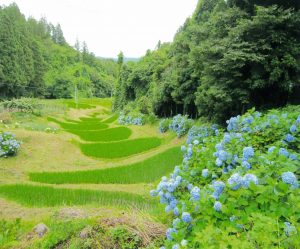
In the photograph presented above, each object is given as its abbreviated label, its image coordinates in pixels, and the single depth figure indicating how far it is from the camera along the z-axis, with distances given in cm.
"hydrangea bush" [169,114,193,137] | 1781
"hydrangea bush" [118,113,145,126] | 2814
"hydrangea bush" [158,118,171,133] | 2162
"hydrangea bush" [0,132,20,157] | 1417
